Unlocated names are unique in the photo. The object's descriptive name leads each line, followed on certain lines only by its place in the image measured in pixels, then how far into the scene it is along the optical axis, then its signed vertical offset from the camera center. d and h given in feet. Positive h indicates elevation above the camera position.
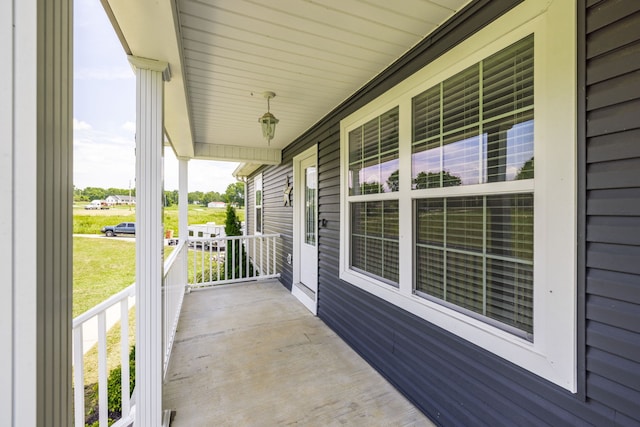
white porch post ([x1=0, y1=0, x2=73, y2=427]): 1.77 +0.00
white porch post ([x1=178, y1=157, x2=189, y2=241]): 15.02 +0.90
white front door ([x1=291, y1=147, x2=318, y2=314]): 13.51 -0.81
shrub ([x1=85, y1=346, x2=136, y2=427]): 6.97 -4.87
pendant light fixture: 9.21 +2.95
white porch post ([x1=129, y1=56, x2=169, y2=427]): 5.89 -0.65
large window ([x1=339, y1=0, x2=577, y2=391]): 4.13 +0.45
